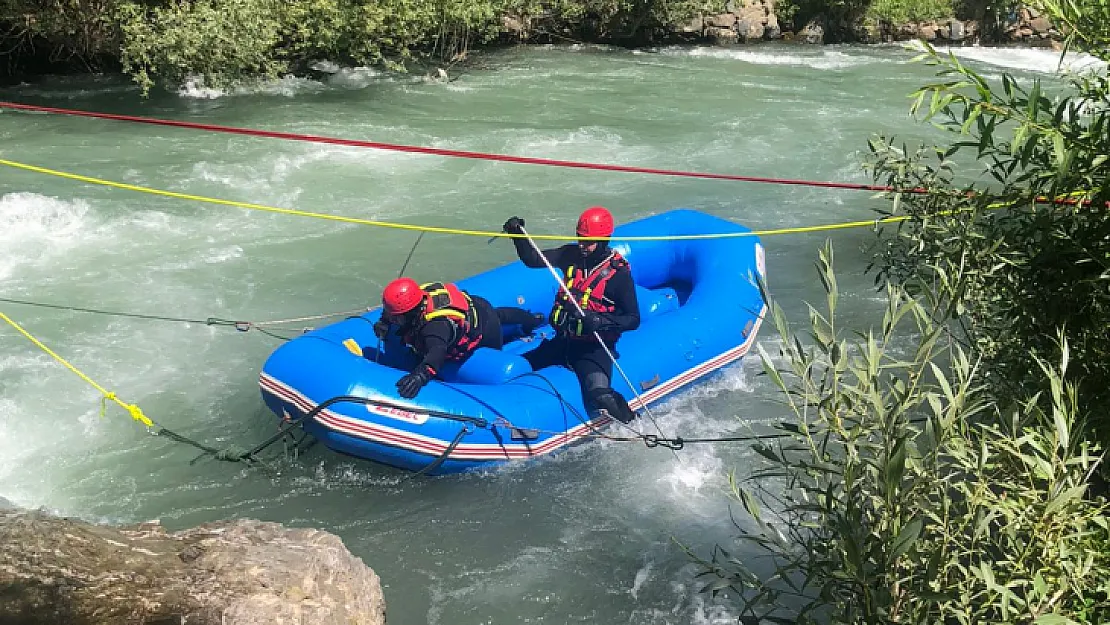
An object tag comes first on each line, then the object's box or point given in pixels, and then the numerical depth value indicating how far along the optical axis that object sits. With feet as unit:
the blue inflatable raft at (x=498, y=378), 14.23
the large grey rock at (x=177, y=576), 8.74
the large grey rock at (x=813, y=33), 56.03
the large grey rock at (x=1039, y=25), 56.84
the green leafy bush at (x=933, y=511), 6.53
